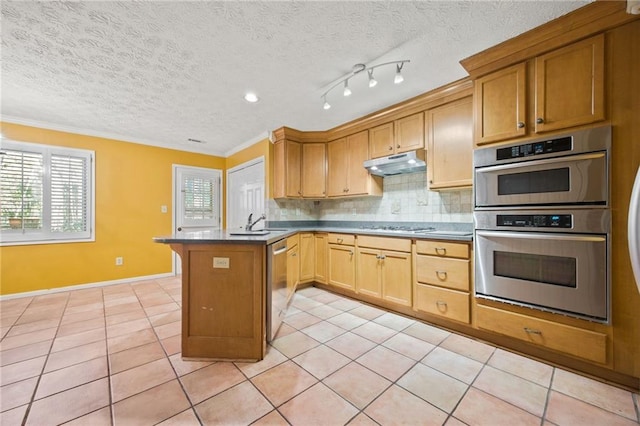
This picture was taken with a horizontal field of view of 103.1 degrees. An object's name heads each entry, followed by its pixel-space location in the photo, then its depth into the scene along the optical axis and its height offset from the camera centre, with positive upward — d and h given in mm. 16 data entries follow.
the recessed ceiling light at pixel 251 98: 2723 +1266
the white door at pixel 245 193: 4188 +354
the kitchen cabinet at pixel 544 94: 1624 +850
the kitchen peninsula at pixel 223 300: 1861 -643
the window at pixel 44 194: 3248 +255
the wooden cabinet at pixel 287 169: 3826 +671
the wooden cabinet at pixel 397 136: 2793 +905
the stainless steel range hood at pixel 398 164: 2742 +567
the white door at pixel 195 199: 4566 +248
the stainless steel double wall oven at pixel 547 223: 1602 -71
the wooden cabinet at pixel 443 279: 2195 -609
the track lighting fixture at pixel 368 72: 2113 +1238
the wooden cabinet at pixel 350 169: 3406 +622
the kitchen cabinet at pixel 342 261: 3172 -623
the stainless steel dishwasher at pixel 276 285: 2006 -640
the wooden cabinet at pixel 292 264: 2895 -643
